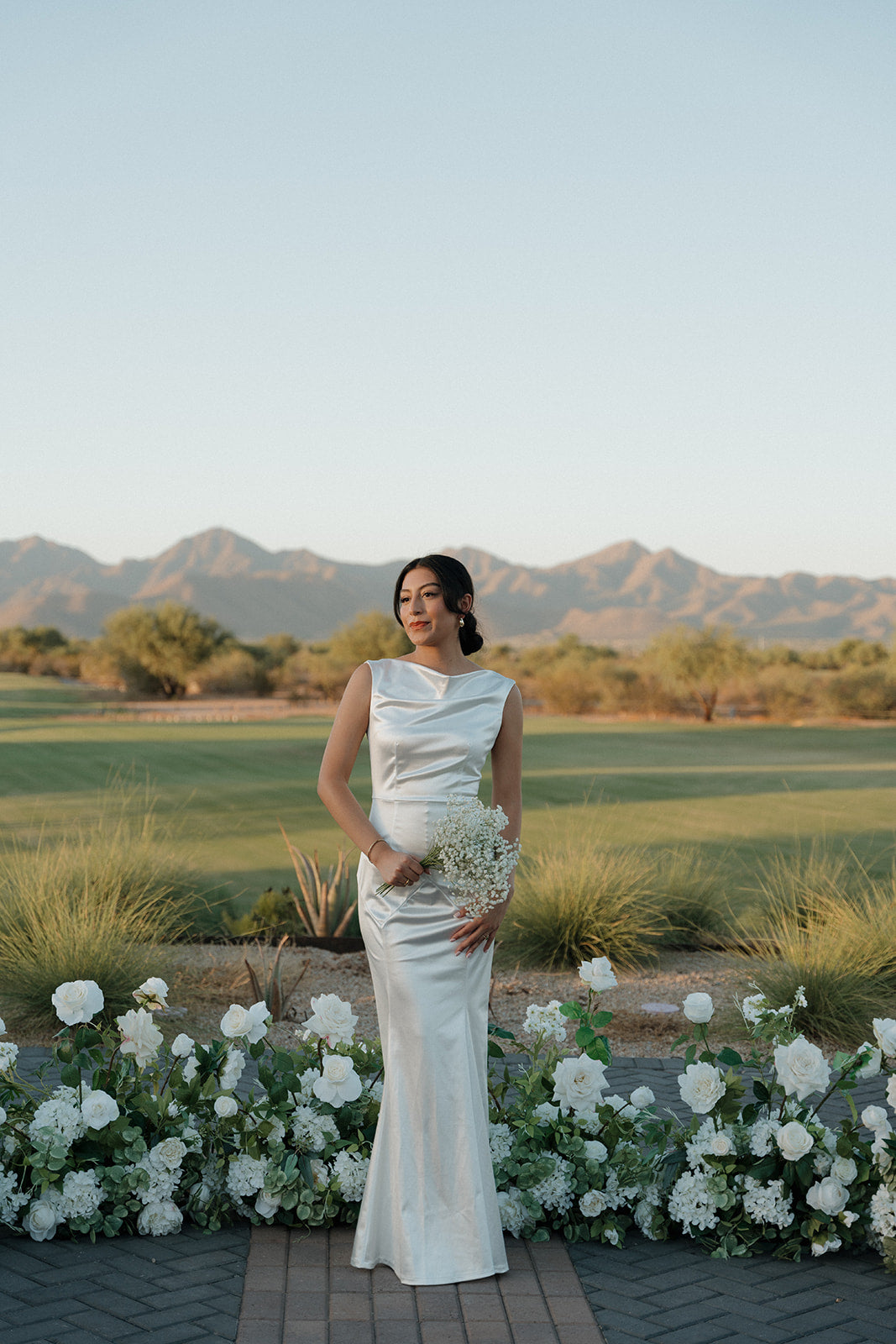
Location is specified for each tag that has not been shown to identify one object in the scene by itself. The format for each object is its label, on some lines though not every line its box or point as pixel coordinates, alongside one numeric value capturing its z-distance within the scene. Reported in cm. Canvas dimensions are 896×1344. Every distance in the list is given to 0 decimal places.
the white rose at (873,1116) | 336
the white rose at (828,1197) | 342
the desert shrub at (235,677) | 6209
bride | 321
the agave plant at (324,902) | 783
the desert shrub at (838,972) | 583
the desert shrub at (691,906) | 806
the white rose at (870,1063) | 353
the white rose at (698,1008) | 361
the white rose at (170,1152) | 355
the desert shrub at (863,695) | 4362
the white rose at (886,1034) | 352
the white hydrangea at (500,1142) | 366
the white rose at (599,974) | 370
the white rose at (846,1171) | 348
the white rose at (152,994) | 372
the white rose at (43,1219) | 344
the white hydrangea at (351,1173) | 358
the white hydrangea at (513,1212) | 356
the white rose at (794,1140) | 346
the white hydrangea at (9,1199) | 347
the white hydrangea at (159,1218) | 353
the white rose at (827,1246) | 346
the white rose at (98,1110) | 357
